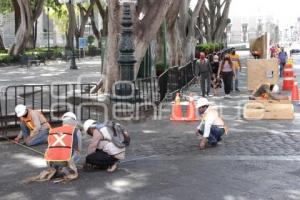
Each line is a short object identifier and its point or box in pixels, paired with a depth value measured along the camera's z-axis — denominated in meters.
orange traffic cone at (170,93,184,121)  14.30
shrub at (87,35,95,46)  75.10
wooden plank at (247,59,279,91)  21.34
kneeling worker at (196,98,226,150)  10.68
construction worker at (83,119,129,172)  9.00
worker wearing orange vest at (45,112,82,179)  8.46
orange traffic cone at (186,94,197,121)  14.16
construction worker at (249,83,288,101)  14.86
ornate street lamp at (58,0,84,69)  34.31
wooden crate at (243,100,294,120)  14.34
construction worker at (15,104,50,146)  11.20
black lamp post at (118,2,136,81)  13.61
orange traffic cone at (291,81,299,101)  18.08
